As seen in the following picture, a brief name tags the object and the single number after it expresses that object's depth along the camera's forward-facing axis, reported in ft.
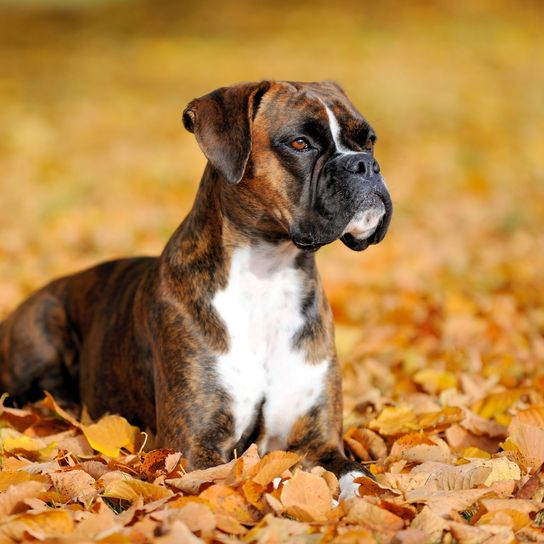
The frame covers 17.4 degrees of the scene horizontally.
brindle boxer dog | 23.25
